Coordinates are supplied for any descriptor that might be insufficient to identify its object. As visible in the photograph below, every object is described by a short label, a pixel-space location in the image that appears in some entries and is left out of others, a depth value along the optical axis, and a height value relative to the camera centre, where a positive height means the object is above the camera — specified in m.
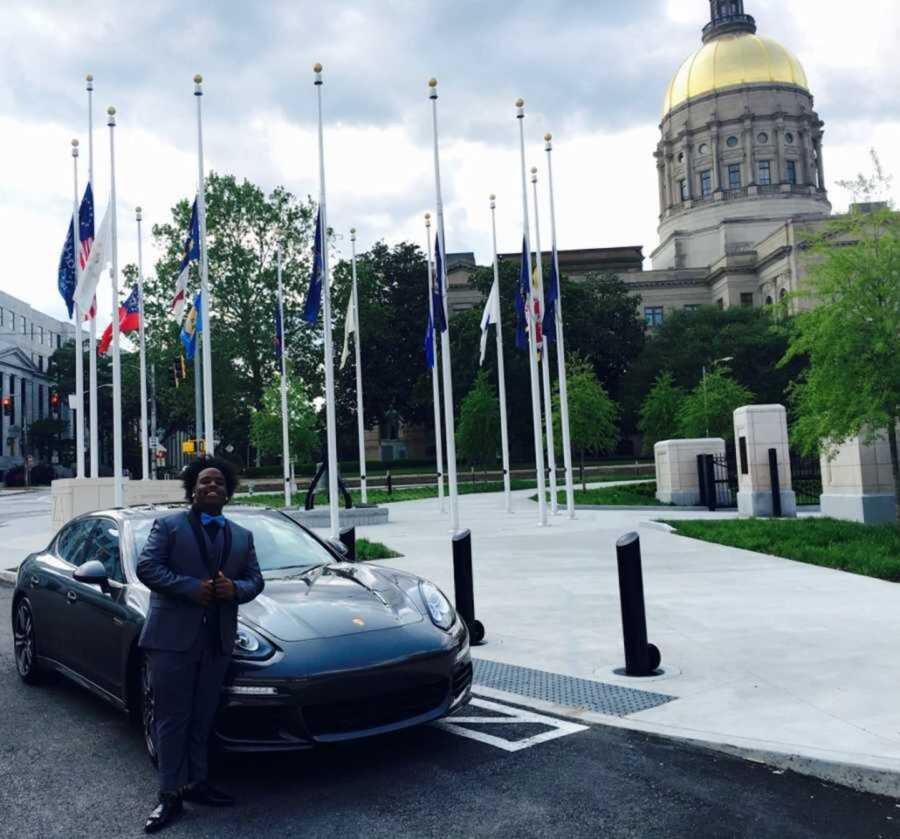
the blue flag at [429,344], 22.19 +3.13
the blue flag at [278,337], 23.59 +3.75
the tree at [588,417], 33.62 +1.53
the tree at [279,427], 43.41 +2.20
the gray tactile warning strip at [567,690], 5.74 -1.69
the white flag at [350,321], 20.85 +3.59
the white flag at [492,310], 21.67 +3.84
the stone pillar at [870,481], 16.61 -0.79
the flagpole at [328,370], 15.30 +1.82
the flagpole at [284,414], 23.46 +1.56
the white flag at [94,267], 17.69 +4.44
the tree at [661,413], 40.81 +1.88
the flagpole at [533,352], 19.50 +2.55
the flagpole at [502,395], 22.50 +1.76
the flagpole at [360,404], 21.19 +1.66
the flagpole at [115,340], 18.19 +2.97
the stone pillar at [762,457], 20.05 -0.25
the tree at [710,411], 36.38 +1.65
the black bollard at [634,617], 6.47 -1.26
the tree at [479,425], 40.44 +1.69
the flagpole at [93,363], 18.88 +2.72
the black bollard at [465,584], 7.77 -1.14
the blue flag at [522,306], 20.17 +3.81
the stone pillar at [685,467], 26.23 -0.50
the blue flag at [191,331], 20.69 +3.52
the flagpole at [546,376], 19.91 +2.05
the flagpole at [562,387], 20.38 +1.74
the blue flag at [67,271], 19.14 +4.70
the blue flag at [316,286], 16.11 +3.55
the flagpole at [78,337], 18.70 +3.34
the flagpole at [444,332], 17.06 +2.64
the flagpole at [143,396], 20.80 +2.22
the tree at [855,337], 13.32 +1.69
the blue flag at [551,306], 20.09 +3.71
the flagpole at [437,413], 20.82 +1.45
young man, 4.05 -0.72
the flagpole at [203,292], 16.11 +3.56
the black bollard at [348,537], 9.55 -0.80
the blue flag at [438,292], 17.00 +3.50
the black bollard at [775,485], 19.64 -0.90
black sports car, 4.36 -0.97
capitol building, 84.19 +29.14
